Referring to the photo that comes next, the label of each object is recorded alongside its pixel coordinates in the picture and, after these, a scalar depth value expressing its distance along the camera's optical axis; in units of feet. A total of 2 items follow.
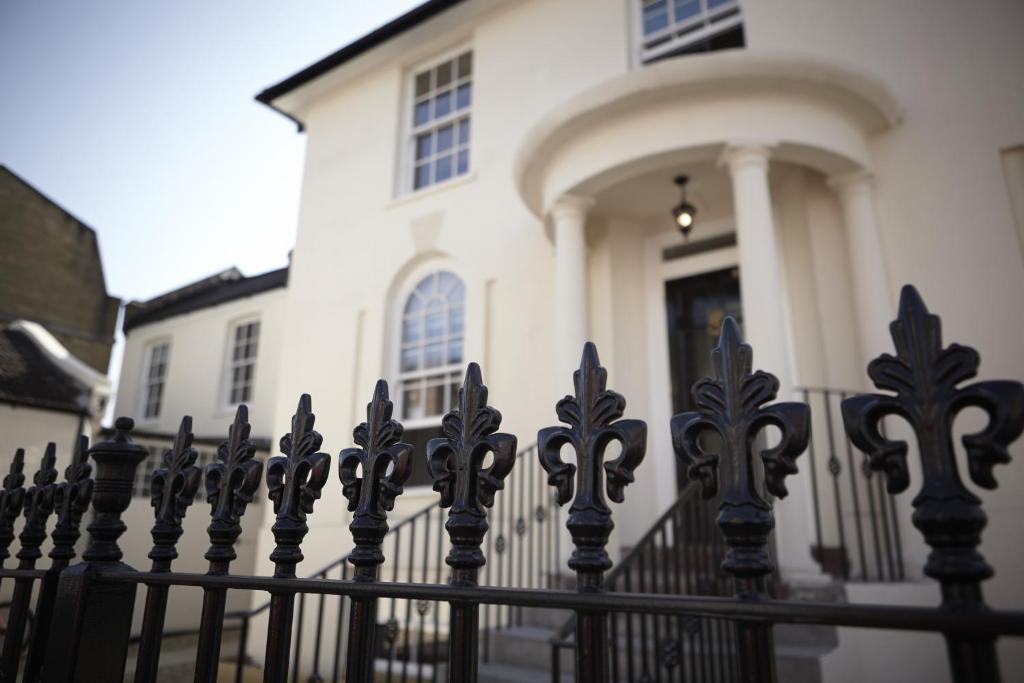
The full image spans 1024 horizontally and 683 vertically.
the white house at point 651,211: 17.33
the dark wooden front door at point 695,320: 23.07
